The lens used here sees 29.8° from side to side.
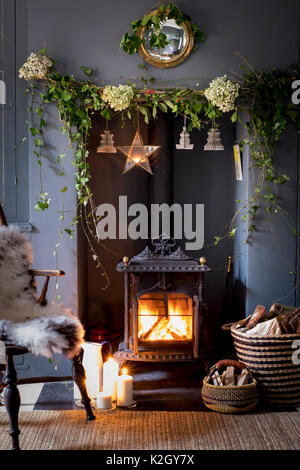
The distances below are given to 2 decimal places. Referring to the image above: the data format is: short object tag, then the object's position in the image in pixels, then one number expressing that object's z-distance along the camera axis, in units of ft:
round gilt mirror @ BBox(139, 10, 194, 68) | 11.57
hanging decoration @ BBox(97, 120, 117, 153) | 11.99
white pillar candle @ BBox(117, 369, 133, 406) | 10.57
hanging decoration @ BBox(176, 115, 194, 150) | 11.91
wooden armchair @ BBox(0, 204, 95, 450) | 8.68
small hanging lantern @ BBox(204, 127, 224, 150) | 11.82
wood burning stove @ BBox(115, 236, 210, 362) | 11.68
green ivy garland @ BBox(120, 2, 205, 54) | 11.34
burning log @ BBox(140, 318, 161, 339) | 12.14
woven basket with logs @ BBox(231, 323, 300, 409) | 10.50
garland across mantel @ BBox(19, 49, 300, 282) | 11.29
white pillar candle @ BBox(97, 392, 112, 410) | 10.48
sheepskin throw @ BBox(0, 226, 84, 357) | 8.80
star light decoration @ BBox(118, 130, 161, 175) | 12.81
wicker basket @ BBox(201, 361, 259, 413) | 10.17
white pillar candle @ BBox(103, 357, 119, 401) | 10.59
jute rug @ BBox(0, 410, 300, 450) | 9.04
